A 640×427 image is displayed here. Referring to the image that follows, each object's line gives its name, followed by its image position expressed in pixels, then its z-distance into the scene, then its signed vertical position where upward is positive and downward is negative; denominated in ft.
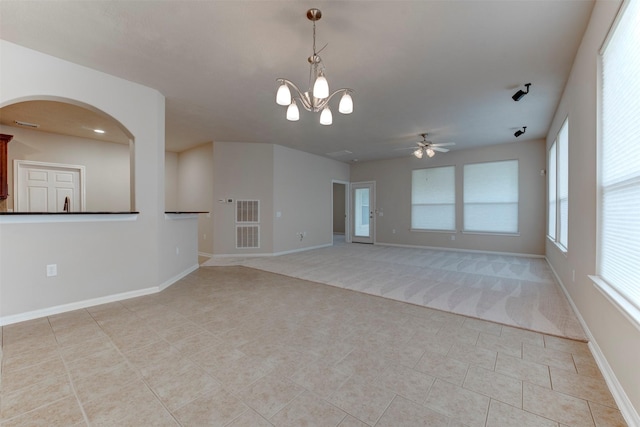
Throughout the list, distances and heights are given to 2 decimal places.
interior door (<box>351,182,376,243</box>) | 28.81 -0.25
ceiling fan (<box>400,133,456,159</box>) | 18.27 +4.47
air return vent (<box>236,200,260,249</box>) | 20.57 -1.13
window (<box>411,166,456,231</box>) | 23.56 +1.04
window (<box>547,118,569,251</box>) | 12.16 +1.22
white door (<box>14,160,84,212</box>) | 16.42 +1.54
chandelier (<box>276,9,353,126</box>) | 6.82 +3.30
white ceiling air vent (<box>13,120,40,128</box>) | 15.21 +5.16
